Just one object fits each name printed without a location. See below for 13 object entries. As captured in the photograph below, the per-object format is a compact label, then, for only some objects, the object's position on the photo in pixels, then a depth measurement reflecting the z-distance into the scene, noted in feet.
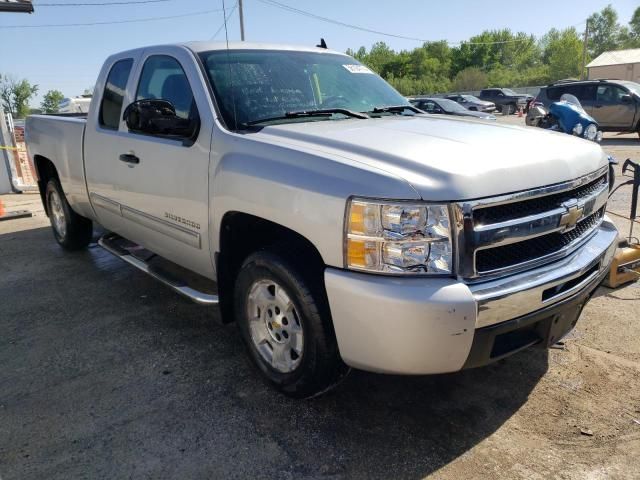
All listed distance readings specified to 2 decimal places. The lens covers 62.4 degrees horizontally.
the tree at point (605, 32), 328.08
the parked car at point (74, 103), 49.77
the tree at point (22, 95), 247.50
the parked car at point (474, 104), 105.60
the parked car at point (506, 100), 119.14
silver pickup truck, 7.14
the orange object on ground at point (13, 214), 26.41
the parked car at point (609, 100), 52.11
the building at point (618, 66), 163.43
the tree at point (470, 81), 225.76
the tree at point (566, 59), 272.10
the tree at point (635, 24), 321.73
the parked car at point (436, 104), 66.08
